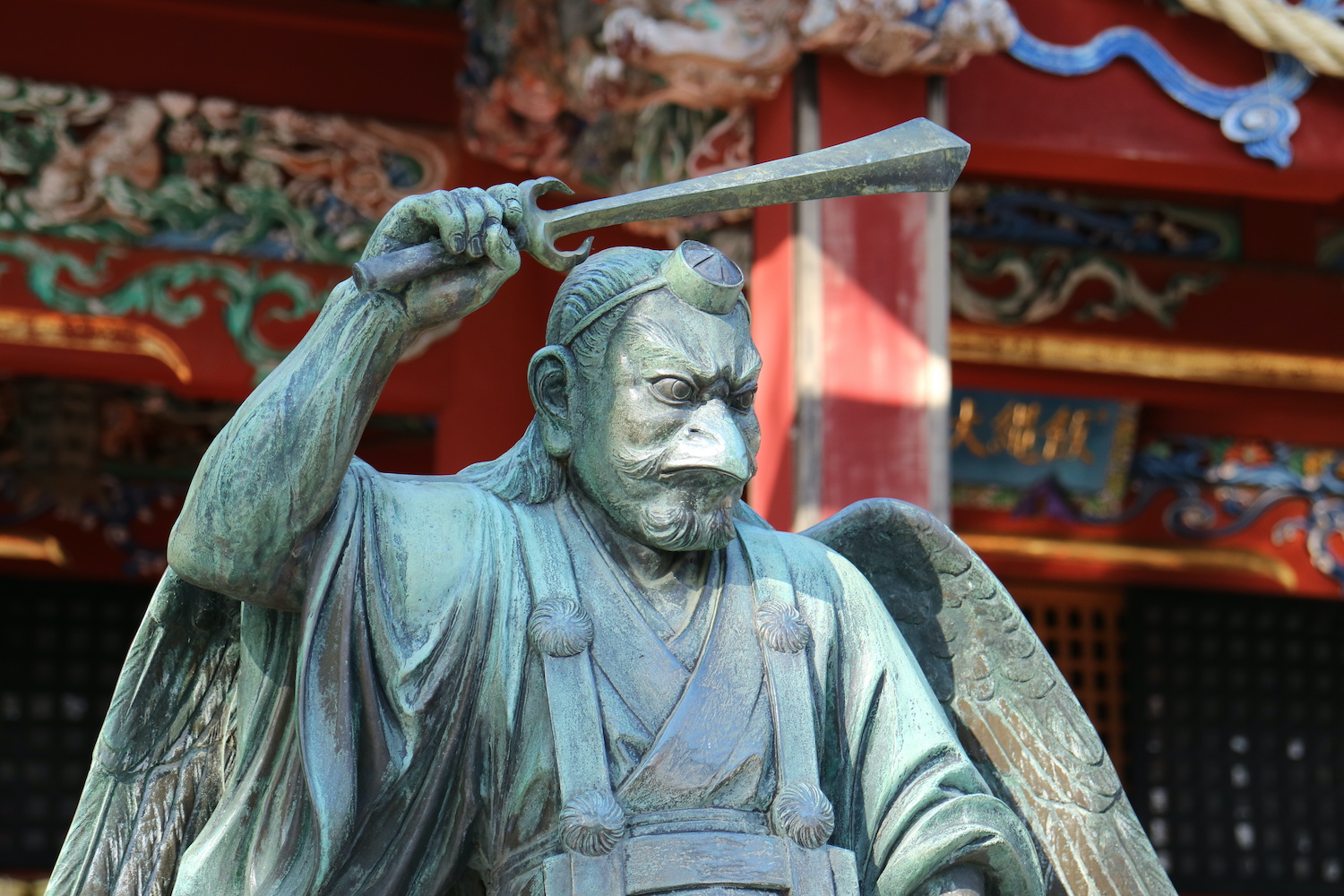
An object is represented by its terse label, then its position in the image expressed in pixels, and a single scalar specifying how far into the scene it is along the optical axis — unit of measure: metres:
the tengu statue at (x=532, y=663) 3.07
